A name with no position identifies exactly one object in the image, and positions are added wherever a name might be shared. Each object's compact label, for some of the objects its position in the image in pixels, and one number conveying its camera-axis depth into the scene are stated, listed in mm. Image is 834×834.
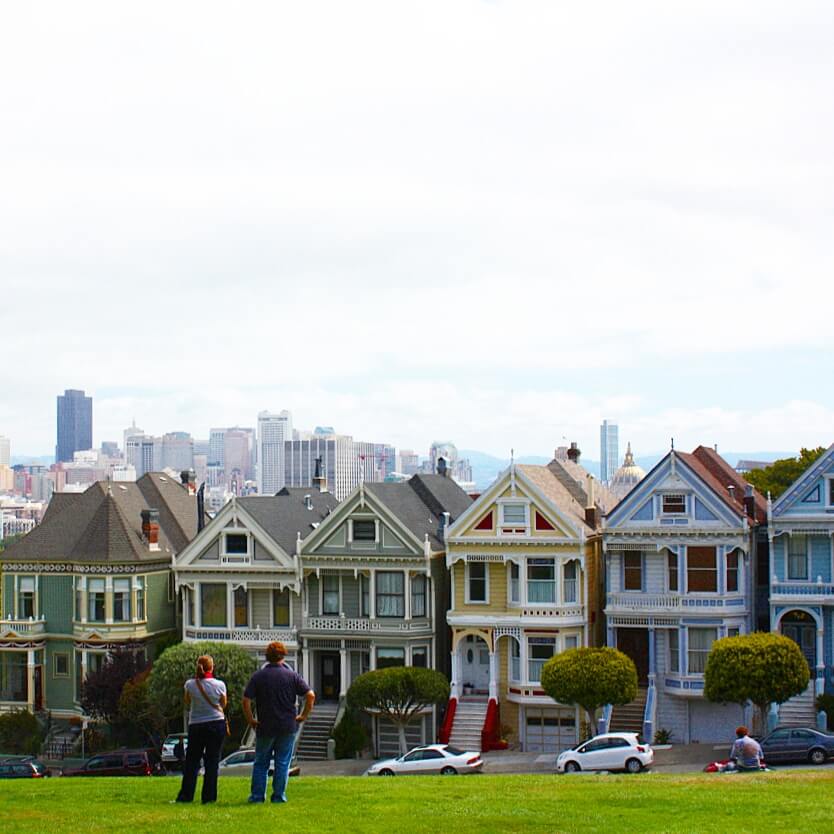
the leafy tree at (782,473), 77375
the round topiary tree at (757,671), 45938
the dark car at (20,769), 45750
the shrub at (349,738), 52094
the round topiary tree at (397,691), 50688
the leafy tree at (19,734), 56000
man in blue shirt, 21734
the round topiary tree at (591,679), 47688
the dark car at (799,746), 41688
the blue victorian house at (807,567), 50219
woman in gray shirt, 21922
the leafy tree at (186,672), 52166
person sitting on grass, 33156
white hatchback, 42500
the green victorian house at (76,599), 58062
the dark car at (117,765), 46594
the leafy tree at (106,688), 55156
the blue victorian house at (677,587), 51000
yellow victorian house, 52219
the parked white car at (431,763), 43569
